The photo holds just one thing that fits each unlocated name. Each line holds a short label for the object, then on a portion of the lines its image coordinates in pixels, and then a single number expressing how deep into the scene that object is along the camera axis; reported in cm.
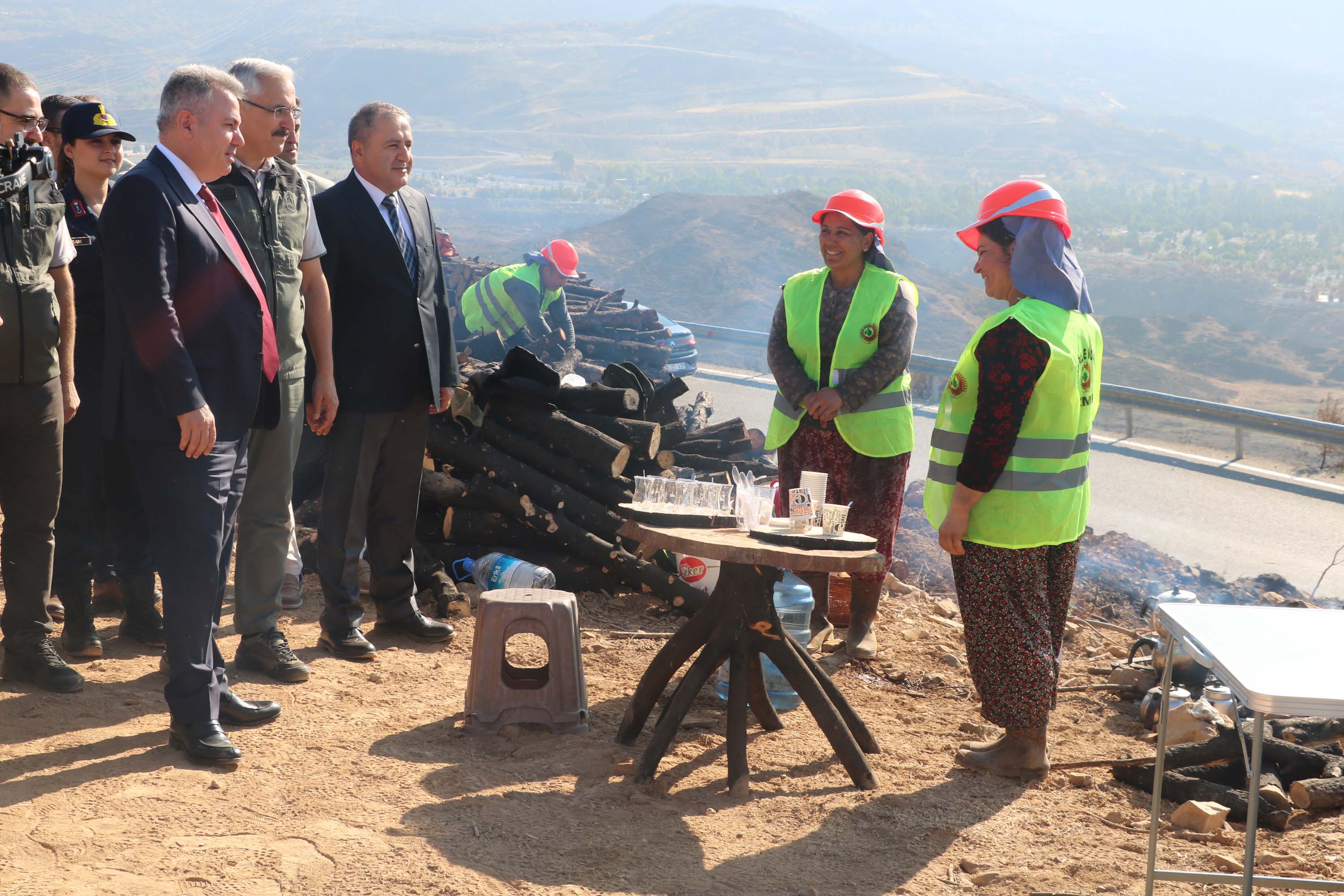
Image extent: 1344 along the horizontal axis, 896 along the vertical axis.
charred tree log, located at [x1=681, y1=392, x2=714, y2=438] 1170
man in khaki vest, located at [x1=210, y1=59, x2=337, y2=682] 481
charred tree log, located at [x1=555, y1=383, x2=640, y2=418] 757
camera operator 440
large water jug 568
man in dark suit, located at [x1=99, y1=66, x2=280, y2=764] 397
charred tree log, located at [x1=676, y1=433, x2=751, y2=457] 929
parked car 1747
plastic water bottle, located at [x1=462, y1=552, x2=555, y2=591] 639
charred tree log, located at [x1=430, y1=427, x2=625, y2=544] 700
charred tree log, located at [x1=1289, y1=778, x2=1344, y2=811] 446
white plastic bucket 680
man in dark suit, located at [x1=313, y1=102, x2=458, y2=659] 536
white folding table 295
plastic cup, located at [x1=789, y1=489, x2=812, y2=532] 447
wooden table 447
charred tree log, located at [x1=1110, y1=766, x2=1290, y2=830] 438
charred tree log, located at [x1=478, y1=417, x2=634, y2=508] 721
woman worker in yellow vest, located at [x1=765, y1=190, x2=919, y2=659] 599
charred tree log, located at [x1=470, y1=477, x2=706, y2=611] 684
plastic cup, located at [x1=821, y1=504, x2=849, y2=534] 451
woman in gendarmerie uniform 509
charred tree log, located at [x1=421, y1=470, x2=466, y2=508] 704
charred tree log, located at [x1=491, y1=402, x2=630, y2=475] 712
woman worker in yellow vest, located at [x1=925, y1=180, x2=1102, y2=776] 433
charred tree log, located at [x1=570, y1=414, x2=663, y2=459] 745
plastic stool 486
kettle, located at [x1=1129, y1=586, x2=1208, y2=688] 572
